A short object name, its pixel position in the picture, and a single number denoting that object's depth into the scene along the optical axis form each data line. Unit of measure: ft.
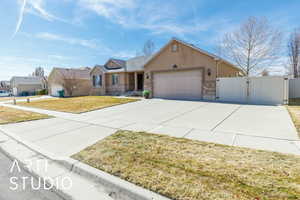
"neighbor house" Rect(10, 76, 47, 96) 127.65
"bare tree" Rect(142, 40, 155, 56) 113.80
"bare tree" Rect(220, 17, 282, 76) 59.88
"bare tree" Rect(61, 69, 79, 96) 84.48
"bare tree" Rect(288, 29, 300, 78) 83.53
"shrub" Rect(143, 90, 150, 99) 54.61
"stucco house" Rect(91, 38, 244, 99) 45.49
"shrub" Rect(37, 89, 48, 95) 114.22
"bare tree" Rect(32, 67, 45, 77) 222.26
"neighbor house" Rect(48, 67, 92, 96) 85.46
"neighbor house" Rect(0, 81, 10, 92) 180.24
